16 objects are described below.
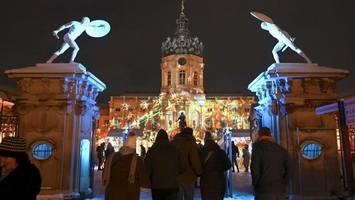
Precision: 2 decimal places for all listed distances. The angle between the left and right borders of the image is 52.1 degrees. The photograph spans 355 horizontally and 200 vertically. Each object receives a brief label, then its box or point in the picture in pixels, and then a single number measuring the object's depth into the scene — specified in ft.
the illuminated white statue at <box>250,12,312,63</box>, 37.50
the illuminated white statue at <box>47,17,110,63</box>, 38.11
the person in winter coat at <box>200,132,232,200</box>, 23.93
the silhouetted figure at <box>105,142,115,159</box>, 65.97
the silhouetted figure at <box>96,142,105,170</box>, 80.68
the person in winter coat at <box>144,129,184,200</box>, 20.83
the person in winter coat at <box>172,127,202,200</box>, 23.85
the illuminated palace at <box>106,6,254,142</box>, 190.70
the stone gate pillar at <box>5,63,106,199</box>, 35.14
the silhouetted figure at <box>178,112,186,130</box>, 61.62
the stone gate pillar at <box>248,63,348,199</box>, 34.04
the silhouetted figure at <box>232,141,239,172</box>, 65.90
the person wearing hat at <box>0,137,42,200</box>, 11.63
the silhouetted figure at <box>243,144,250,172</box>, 73.69
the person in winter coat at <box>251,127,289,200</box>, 18.97
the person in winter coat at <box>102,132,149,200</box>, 18.71
